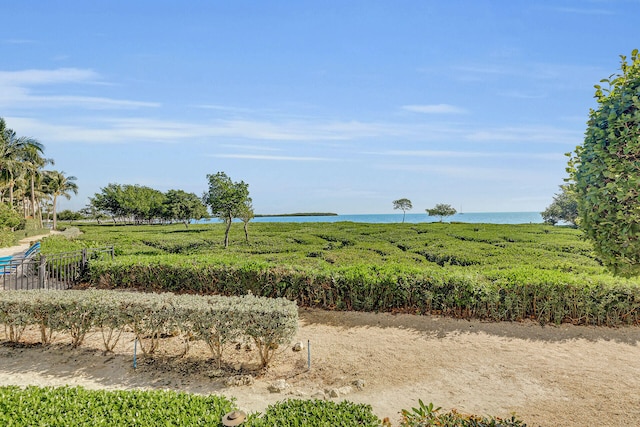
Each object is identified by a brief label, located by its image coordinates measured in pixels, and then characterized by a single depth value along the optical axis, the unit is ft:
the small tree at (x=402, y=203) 232.96
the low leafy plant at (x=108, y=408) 12.42
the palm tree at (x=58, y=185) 189.38
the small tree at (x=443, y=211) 224.53
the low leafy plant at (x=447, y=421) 11.70
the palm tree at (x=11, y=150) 124.88
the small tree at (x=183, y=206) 172.76
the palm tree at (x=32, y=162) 143.61
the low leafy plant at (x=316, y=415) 11.93
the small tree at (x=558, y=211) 129.68
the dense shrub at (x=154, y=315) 19.06
